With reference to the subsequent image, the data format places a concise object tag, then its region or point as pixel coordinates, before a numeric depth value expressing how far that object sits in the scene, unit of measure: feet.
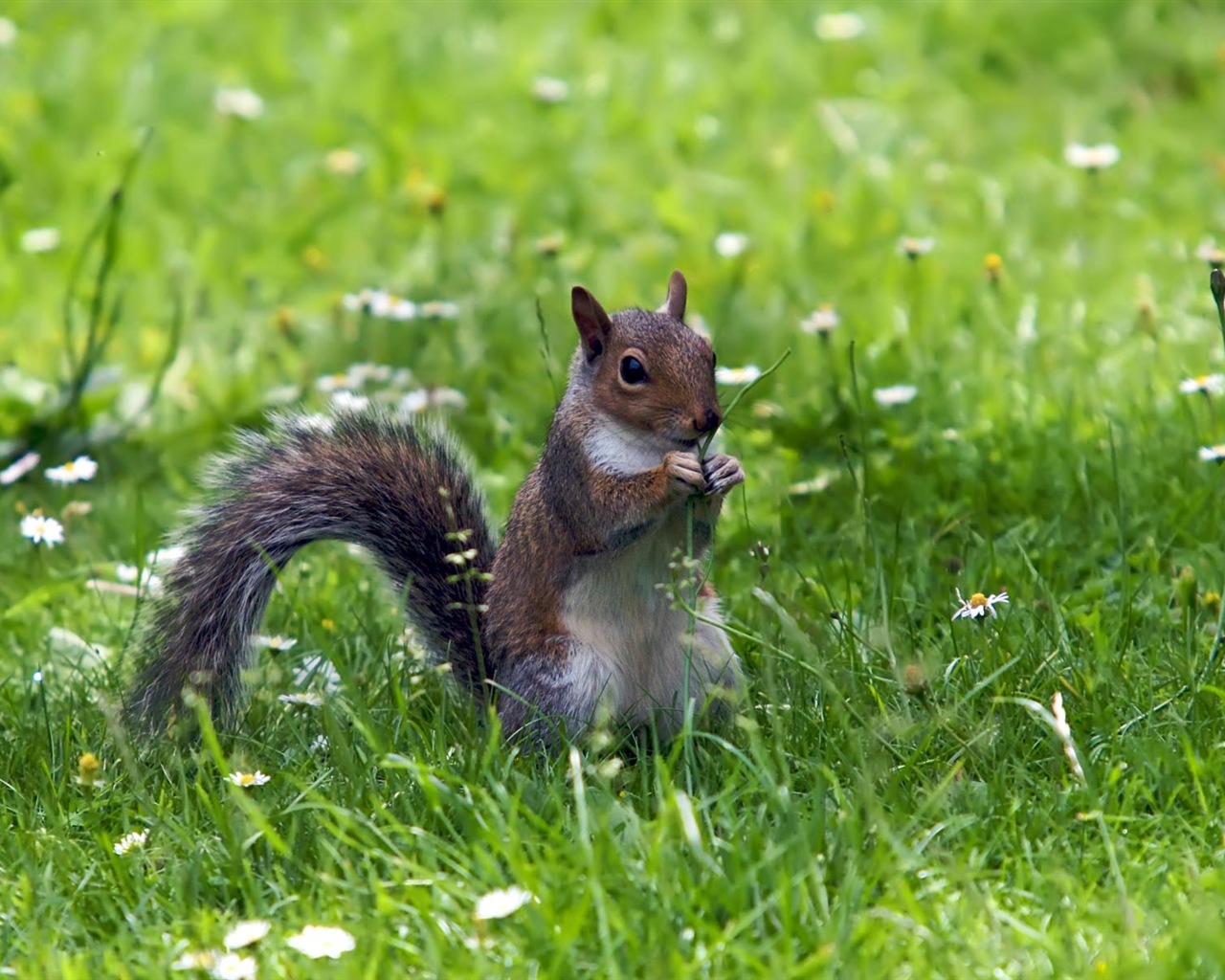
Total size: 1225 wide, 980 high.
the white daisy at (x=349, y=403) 19.61
